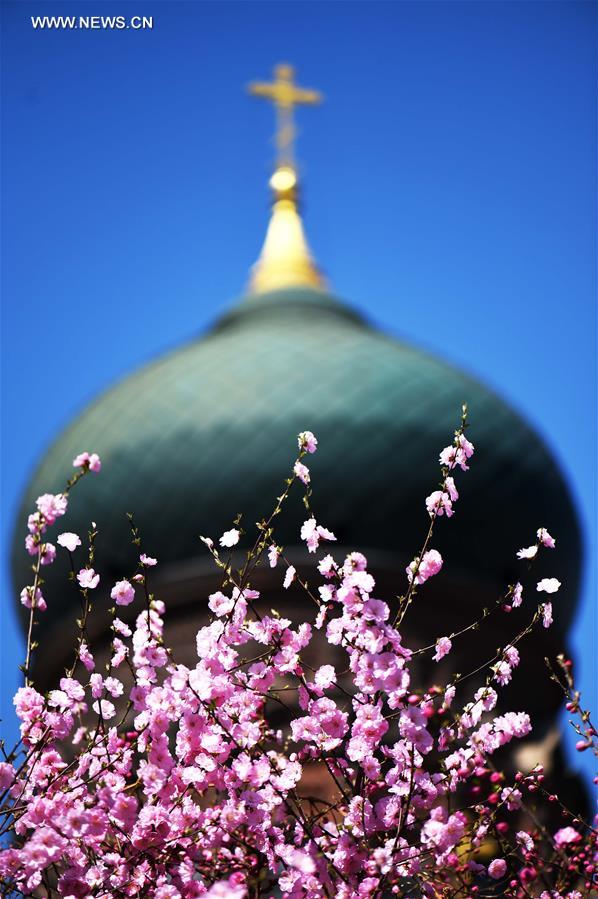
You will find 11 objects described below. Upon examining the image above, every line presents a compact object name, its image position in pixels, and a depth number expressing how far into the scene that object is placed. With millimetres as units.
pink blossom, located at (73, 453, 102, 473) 4258
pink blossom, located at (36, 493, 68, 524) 4188
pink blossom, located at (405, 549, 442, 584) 4176
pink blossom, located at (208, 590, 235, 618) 4211
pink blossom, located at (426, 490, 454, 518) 4348
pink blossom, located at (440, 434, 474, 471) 4320
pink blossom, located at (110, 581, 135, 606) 4402
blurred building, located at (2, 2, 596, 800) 15648
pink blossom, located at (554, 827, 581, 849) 3846
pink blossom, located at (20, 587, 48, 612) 4246
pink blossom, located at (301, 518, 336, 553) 4215
